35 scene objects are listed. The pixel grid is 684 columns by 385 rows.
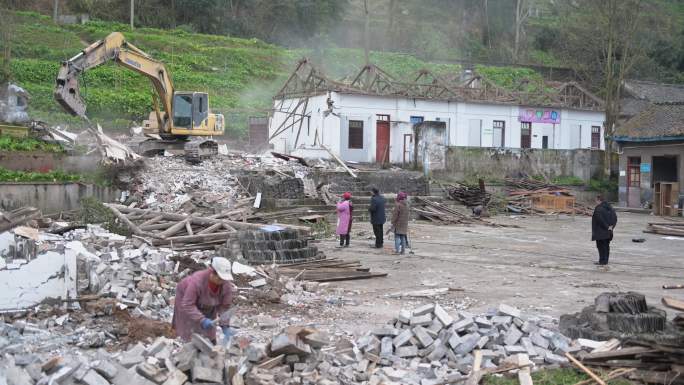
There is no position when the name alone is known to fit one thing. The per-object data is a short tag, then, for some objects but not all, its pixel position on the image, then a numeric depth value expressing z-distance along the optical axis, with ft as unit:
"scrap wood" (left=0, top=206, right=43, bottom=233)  29.27
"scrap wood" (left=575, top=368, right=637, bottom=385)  25.13
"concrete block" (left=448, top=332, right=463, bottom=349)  27.71
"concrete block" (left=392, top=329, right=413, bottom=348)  28.07
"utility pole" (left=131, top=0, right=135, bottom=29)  166.79
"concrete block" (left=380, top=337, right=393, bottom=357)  27.78
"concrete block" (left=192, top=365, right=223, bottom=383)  21.95
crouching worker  22.54
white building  114.42
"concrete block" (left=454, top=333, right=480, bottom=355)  27.63
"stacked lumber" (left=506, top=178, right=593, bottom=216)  99.55
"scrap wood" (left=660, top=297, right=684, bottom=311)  28.60
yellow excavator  78.43
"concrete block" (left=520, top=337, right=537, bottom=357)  27.55
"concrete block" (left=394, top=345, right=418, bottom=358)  27.71
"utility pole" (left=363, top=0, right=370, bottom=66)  167.95
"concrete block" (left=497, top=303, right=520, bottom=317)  29.81
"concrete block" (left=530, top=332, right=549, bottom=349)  28.09
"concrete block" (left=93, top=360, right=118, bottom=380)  22.17
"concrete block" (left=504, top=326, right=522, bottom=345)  28.25
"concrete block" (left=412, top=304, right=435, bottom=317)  29.60
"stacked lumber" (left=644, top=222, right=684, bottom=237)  73.87
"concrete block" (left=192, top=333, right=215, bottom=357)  22.15
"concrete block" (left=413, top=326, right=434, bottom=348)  28.09
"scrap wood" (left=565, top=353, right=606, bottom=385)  24.38
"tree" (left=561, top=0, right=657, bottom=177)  126.93
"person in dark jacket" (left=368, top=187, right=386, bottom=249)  59.93
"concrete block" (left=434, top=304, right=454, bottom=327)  28.73
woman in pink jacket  59.88
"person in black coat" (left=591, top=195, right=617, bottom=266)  50.39
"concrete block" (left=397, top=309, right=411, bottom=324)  29.37
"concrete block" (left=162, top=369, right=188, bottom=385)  21.96
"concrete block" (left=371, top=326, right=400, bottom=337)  28.70
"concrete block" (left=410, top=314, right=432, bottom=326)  29.01
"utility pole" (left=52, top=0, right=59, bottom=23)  166.78
